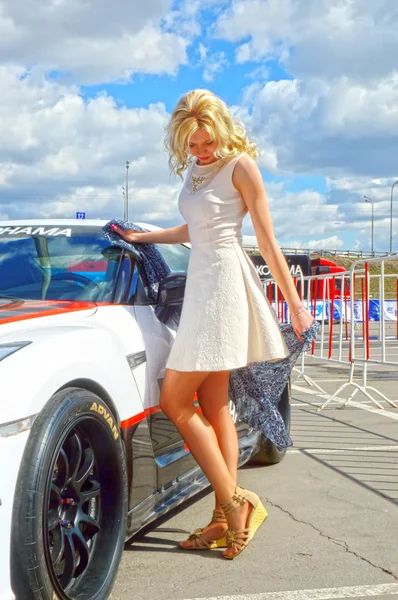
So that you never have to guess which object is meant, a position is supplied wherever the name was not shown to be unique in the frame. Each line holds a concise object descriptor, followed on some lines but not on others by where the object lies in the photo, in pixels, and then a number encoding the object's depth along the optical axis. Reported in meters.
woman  3.47
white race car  2.37
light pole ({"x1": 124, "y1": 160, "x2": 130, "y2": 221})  51.64
